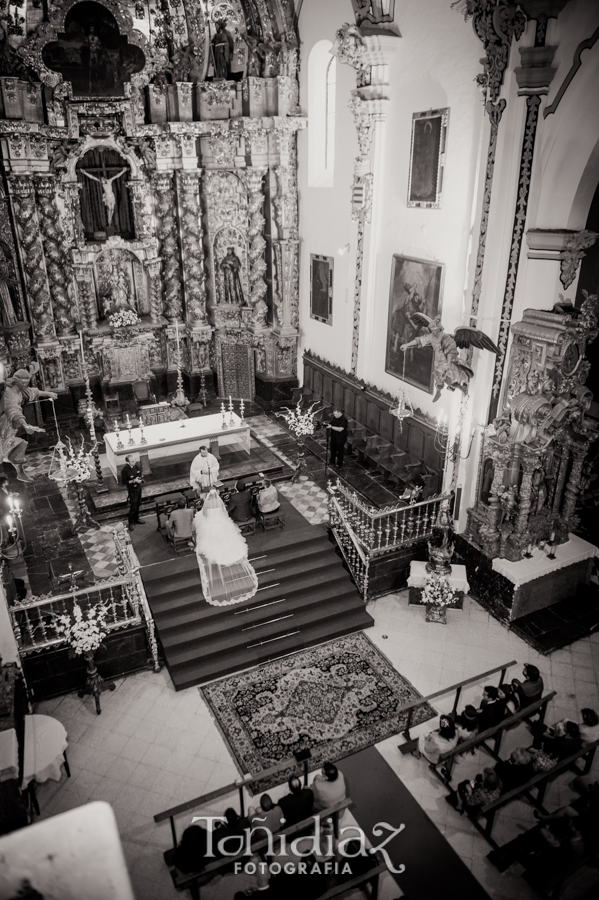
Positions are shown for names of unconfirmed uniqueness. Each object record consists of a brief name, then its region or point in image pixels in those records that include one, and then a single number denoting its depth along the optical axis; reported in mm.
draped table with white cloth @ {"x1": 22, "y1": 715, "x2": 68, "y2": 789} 7840
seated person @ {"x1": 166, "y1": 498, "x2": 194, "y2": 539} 11398
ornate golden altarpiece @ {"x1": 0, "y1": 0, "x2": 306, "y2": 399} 15961
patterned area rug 8930
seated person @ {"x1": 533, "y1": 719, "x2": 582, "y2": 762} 7875
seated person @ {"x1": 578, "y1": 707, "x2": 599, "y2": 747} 8039
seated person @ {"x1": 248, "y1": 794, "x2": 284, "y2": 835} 6781
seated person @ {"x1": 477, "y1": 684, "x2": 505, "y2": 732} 8344
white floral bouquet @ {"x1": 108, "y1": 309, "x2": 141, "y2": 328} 18500
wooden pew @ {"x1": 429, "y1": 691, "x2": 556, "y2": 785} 7938
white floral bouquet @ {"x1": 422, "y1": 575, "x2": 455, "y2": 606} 11070
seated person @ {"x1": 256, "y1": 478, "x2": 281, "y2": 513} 12078
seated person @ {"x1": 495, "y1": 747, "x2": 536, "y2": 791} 7691
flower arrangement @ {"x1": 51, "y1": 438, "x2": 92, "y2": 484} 12742
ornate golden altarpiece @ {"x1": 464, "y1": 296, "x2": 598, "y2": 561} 10008
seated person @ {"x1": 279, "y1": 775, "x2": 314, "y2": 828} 6910
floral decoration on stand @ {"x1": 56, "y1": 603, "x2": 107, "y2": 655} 9109
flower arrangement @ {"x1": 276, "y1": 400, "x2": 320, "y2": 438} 14875
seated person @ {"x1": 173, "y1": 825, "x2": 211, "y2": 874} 6664
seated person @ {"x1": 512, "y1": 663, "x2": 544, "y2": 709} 8711
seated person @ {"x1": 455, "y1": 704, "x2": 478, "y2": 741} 8398
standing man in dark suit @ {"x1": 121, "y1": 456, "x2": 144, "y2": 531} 12367
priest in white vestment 12414
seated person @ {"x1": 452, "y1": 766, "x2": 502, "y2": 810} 7574
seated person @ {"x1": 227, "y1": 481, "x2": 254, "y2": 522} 12008
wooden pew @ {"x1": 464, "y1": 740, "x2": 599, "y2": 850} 7203
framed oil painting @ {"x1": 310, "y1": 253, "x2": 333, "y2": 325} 17016
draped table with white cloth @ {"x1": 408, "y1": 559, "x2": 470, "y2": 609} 11328
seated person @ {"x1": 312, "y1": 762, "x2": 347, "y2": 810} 7156
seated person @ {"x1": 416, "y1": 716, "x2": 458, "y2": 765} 8312
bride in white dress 10789
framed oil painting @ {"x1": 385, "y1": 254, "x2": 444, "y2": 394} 12891
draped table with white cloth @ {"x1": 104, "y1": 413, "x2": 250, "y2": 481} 14523
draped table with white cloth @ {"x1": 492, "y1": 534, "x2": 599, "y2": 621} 11070
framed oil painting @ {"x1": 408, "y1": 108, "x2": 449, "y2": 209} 12000
